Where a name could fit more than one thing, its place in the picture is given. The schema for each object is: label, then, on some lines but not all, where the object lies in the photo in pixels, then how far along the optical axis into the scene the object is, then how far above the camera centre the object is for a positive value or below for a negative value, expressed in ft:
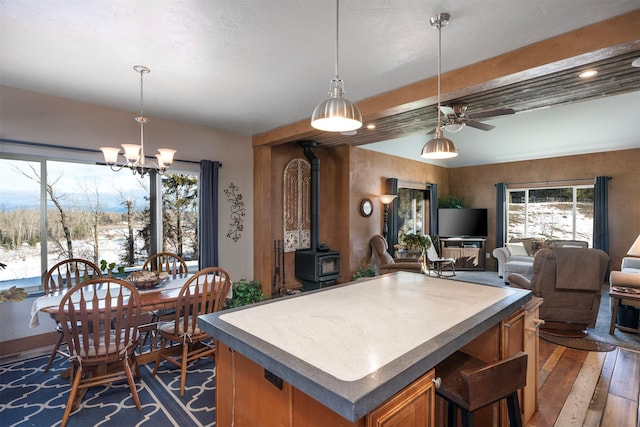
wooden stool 4.08 -2.47
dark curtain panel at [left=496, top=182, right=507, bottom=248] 25.44 -0.28
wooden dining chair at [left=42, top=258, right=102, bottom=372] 9.21 -2.15
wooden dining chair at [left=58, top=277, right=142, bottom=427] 7.03 -3.01
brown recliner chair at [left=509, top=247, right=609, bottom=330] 11.45 -2.77
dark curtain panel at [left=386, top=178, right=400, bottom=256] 22.07 -0.34
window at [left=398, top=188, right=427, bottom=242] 24.58 +0.02
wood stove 17.82 -2.59
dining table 7.75 -2.38
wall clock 20.40 +0.30
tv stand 25.70 -3.36
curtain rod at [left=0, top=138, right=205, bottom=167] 10.50 +2.46
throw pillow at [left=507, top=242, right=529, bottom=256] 21.80 -2.74
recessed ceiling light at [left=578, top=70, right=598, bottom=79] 9.18 +4.13
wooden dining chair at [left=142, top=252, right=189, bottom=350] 10.65 -2.39
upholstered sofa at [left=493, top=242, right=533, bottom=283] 19.42 -3.31
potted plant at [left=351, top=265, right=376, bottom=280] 18.82 -3.79
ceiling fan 10.87 +3.45
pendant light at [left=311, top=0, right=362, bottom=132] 5.22 +1.68
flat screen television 26.19 -0.95
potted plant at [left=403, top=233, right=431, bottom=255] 22.04 -2.27
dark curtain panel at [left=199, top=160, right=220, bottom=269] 14.82 -0.07
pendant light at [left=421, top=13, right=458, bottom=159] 7.65 +1.59
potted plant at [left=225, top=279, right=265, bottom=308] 14.24 -3.86
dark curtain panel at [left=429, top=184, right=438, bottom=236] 26.35 +0.18
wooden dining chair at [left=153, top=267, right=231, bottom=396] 8.41 -3.12
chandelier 8.96 +1.78
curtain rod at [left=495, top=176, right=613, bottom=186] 21.62 +2.20
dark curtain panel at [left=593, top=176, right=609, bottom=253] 20.63 -0.33
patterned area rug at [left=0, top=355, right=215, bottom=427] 7.10 -4.76
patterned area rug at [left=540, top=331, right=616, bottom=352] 10.78 -4.81
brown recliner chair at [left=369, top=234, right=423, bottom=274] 18.06 -3.08
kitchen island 3.16 -1.72
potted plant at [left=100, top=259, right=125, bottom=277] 9.73 -1.79
